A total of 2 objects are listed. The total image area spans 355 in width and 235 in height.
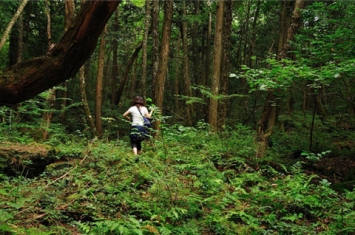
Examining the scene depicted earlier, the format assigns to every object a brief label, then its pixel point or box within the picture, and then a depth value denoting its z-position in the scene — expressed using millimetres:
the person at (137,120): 8164
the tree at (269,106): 9922
